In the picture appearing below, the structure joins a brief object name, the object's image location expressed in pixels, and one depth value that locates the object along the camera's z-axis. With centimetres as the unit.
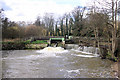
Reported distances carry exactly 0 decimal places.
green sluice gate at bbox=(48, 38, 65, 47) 2795
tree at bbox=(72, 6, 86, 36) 3020
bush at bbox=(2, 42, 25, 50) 2188
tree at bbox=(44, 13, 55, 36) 4689
